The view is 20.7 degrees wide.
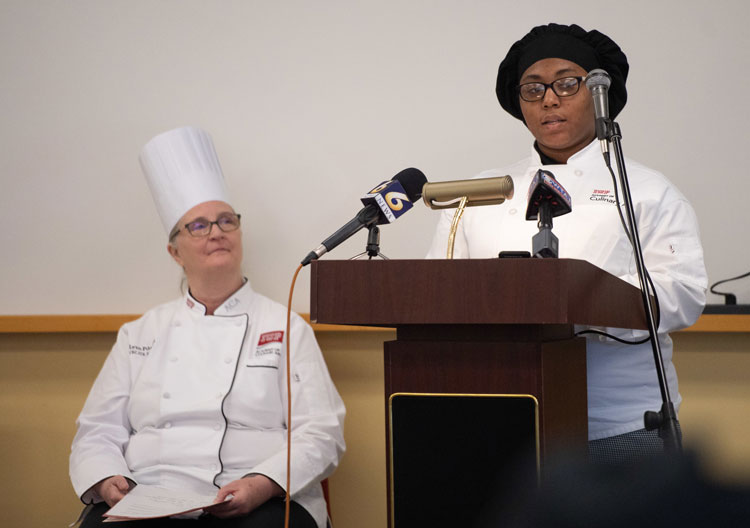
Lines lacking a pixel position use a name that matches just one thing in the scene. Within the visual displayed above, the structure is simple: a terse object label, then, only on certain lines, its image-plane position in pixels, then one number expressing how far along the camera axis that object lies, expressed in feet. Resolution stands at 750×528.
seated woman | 18.36
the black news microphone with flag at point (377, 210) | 14.41
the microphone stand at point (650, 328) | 14.29
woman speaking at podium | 15.65
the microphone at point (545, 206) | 14.05
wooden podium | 13.42
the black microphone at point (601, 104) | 14.96
